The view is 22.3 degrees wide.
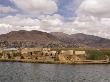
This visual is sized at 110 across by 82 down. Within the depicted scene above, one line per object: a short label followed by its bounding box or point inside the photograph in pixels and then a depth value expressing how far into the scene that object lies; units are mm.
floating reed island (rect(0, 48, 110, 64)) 158250
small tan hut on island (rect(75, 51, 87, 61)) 159288
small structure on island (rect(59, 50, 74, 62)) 158075
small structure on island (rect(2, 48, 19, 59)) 178188
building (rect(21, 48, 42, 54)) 180975
